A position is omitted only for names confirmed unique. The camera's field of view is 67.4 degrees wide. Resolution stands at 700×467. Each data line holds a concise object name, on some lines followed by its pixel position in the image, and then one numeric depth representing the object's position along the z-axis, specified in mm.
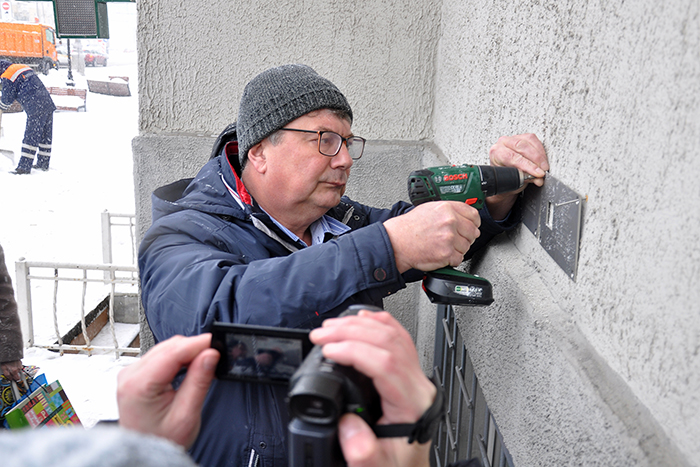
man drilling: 1472
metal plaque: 1288
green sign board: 4520
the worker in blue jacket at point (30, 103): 11977
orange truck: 18750
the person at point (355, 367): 748
